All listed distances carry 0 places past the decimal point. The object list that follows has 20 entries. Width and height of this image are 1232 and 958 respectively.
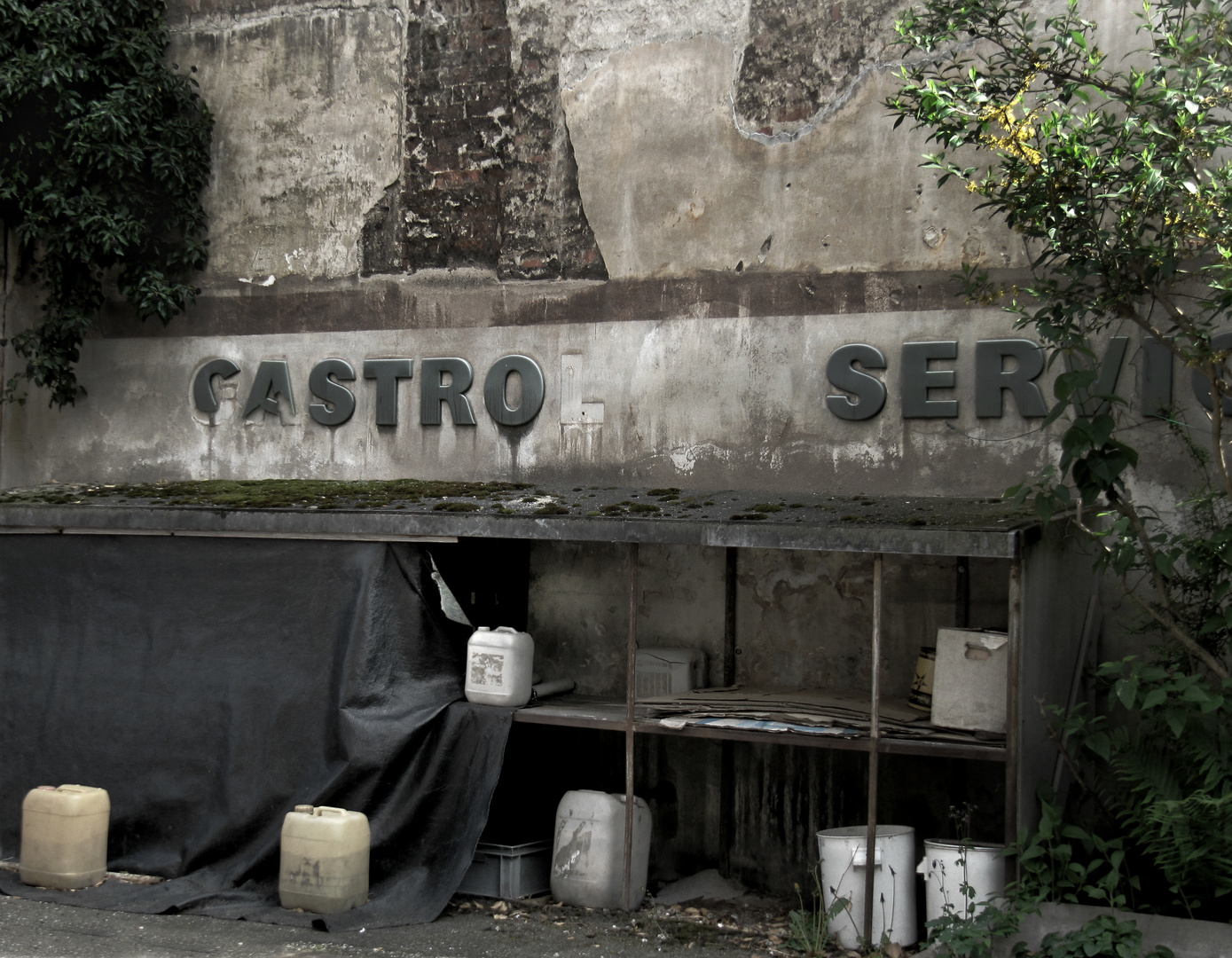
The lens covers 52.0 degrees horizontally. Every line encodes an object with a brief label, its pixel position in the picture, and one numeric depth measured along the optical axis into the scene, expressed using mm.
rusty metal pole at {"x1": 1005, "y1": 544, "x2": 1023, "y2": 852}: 6309
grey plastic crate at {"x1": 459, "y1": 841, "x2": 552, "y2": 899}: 7633
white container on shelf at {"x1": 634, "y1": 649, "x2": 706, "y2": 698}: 8344
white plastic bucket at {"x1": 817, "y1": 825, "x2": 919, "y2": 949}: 6684
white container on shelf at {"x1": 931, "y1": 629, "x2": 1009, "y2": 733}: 6723
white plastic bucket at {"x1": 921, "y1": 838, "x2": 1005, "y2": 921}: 6441
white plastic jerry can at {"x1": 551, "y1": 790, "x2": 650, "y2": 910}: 7449
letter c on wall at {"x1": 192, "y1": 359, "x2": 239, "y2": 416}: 10039
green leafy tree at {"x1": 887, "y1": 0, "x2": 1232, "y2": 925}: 6113
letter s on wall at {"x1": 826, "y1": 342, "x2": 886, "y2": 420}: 8242
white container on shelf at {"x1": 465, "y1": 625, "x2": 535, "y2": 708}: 7688
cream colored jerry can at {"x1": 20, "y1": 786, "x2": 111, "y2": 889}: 7570
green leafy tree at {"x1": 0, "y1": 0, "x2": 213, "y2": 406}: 9545
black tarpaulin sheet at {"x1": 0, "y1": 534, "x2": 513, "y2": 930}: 7469
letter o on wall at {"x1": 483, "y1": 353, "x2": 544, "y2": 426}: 9141
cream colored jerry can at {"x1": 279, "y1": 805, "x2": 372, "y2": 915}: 7086
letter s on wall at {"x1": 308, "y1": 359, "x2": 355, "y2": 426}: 9633
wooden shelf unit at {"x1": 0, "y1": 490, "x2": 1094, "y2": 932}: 6344
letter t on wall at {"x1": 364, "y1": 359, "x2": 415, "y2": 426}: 9492
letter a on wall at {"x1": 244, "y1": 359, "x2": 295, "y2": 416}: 9820
